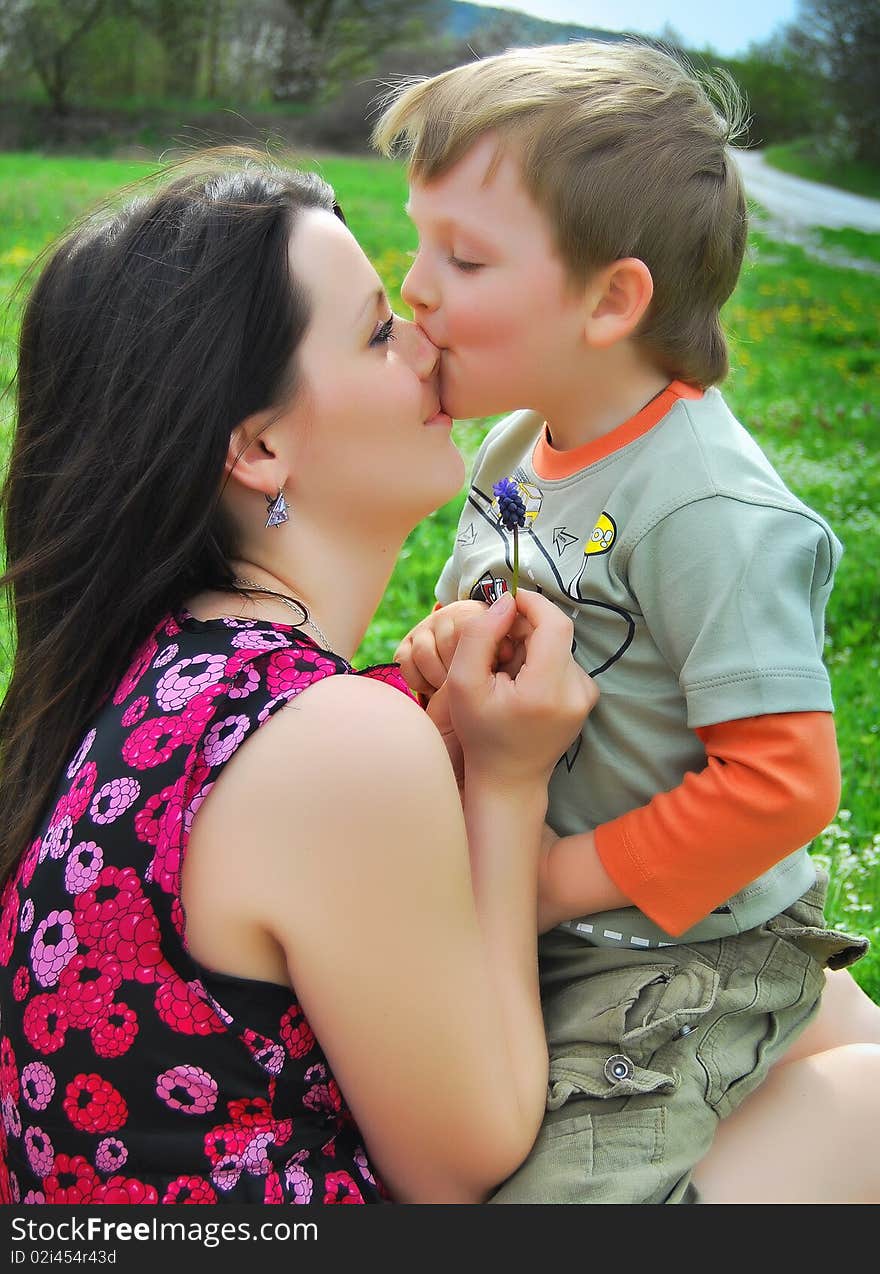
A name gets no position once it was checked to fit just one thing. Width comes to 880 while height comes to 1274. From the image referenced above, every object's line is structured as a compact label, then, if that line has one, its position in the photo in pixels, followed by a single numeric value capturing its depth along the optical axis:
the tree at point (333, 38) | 20.31
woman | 1.75
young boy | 1.96
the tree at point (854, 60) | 18.81
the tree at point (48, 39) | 17.94
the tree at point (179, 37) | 19.19
